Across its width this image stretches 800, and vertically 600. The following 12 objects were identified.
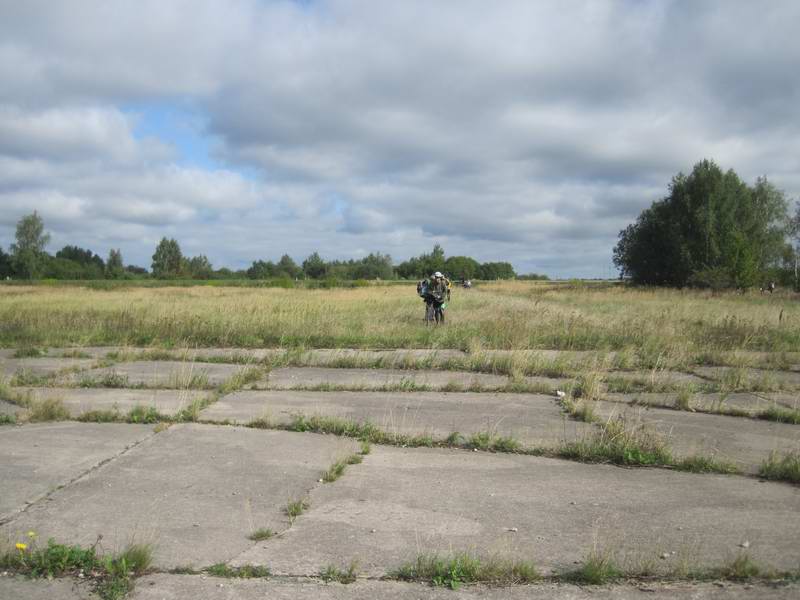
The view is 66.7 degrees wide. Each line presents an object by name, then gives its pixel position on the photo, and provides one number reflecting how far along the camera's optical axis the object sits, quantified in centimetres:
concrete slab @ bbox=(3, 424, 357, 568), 355
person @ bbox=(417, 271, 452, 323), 1717
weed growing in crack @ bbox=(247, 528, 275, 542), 357
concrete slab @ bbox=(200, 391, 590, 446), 627
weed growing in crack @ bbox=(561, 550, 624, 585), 308
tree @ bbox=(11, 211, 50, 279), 9616
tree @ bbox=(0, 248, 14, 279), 9961
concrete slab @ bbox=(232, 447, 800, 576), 341
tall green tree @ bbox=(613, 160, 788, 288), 4219
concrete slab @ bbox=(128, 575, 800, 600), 295
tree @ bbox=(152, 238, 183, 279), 13890
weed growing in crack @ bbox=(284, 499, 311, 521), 395
